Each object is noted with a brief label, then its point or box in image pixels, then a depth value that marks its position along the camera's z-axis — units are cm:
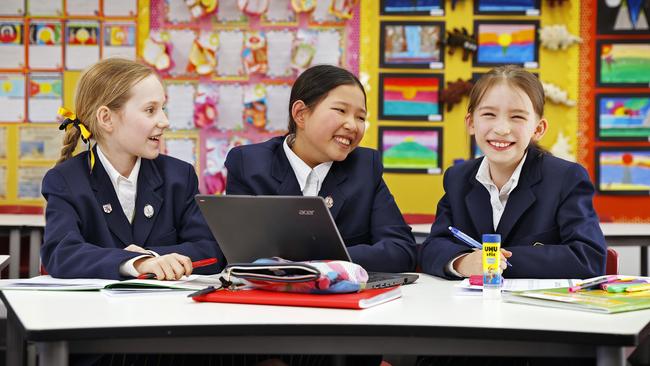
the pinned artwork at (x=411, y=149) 496
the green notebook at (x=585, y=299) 151
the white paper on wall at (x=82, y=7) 504
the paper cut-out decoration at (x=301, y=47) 500
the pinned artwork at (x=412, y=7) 491
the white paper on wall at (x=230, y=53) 502
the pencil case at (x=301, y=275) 161
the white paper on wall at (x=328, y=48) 499
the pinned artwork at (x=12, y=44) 506
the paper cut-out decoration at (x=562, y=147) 490
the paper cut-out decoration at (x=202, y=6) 499
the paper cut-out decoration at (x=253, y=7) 499
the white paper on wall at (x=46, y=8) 505
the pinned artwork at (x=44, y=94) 507
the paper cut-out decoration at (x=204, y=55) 500
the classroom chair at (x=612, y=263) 225
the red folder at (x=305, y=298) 153
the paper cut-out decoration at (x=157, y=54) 499
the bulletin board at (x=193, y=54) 500
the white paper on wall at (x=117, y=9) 503
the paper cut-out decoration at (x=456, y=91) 488
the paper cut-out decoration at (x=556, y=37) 484
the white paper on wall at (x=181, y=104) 503
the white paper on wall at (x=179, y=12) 503
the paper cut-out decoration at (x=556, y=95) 485
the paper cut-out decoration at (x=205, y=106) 501
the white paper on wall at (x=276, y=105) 502
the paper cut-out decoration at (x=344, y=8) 496
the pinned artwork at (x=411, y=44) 492
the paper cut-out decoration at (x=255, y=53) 499
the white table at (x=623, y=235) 393
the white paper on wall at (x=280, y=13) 502
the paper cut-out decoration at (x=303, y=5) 498
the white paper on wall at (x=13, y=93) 506
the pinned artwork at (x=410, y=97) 494
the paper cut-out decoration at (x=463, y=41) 488
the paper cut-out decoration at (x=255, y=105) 501
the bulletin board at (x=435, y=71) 490
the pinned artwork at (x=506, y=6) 490
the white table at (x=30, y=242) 410
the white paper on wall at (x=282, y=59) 502
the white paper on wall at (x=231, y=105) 502
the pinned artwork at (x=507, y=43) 490
